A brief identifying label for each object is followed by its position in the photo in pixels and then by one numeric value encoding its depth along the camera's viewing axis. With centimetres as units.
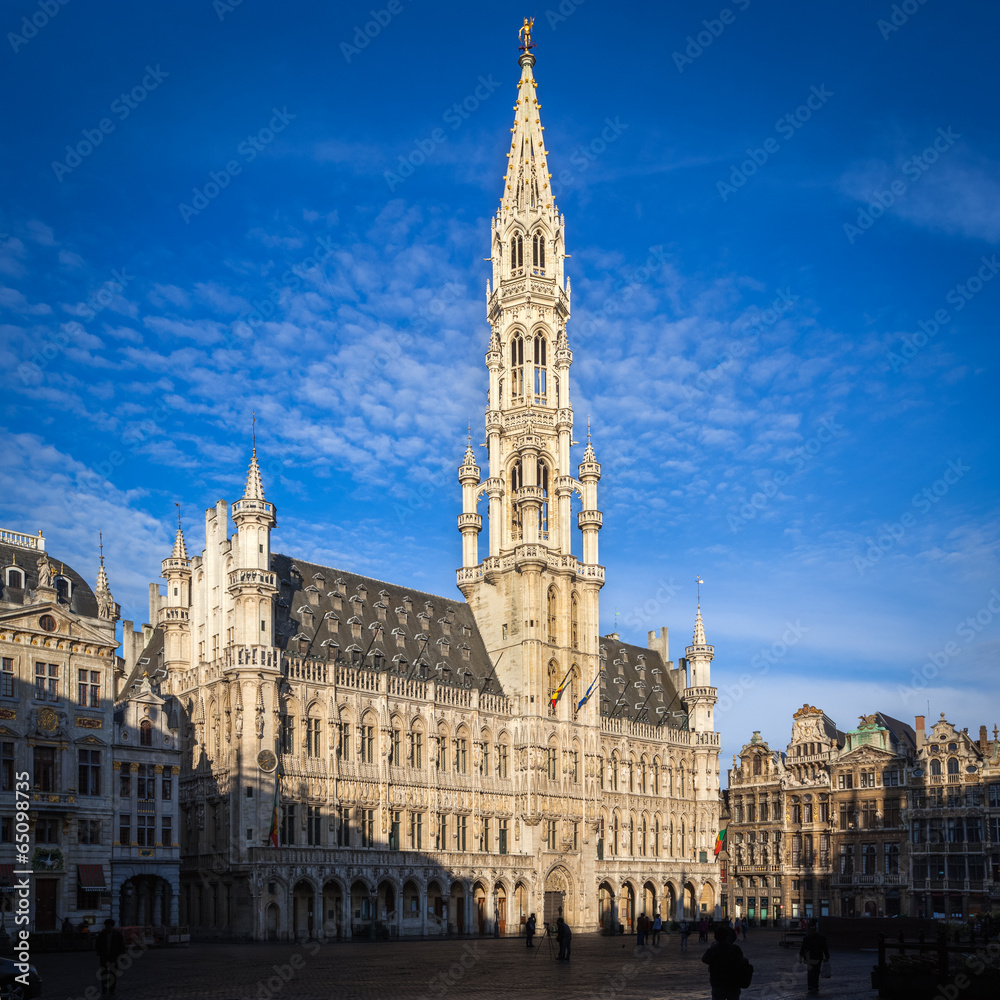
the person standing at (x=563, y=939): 4909
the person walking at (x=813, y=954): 3350
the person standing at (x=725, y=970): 2242
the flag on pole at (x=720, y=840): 10350
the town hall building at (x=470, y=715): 7456
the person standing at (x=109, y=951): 3052
